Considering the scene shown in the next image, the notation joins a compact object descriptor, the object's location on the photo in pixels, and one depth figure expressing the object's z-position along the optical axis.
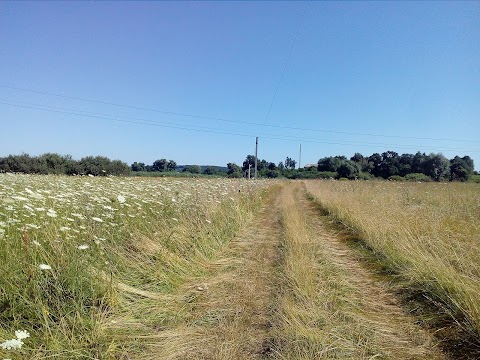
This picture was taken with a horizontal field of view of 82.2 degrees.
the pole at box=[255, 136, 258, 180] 46.17
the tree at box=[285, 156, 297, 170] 138.18
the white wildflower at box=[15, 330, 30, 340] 1.85
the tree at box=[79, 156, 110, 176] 40.87
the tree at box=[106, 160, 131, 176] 44.28
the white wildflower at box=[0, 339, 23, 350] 1.77
